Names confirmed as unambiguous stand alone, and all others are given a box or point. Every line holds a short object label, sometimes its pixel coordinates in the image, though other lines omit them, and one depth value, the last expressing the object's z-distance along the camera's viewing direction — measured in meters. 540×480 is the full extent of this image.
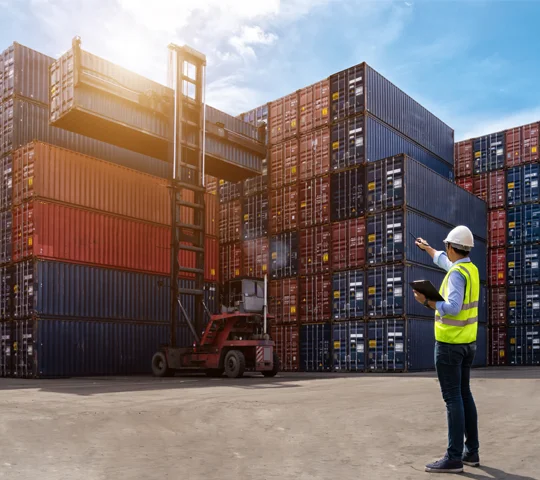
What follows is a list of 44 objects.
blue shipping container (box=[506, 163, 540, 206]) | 30.20
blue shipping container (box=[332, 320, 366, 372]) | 25.56
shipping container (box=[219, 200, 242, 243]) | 30.92
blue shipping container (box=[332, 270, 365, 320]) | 25.91
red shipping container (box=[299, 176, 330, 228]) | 27.66
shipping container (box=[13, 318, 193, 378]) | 21.94
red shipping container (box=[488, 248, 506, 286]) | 31.17
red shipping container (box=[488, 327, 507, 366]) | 30.89
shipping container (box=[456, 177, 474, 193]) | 32.66
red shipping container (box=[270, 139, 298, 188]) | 29.06
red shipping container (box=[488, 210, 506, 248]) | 31.31
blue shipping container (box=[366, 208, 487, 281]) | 24.86
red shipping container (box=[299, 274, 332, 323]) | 26.94
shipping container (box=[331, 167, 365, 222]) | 26.53
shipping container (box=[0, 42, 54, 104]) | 24.14
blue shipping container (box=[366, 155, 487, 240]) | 25.23
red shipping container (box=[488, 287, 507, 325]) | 31.02
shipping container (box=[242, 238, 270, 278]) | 29.52
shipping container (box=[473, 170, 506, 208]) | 31.39
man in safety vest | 5.50
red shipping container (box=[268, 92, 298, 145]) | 29.39
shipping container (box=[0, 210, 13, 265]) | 23.55
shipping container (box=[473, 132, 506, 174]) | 31.58
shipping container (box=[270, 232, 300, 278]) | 28.38
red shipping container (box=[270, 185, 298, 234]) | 28.77
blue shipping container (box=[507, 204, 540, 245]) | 30.09
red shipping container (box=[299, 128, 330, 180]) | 27.92
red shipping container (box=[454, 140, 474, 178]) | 32.84
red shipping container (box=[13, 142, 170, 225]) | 22.67
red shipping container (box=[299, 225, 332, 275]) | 27.27
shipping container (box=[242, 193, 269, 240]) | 29.84
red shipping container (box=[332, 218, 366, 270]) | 26.16
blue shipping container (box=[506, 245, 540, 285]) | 29.94
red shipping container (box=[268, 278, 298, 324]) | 28.05
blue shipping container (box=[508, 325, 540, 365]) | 29.58
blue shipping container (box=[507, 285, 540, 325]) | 29.78
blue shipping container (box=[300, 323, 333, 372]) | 26.62
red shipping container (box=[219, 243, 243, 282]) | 30.50
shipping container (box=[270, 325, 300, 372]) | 27.70
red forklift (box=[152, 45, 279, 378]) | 20.70
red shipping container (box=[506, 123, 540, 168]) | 30.27
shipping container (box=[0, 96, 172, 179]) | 24.20
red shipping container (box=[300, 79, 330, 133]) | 28.17
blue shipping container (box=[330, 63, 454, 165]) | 26.81
